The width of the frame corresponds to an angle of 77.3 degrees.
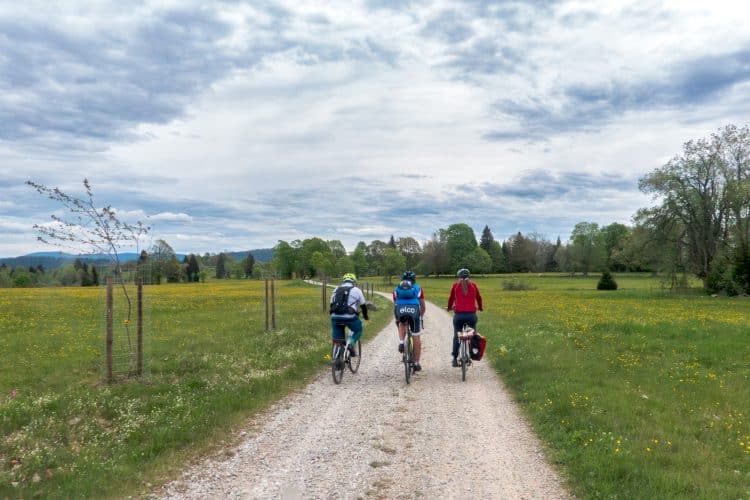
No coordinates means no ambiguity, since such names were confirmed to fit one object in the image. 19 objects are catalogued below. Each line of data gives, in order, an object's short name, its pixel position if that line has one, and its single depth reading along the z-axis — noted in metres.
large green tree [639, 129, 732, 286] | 47.19
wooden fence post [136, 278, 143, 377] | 10.86
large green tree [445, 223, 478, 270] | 115.00
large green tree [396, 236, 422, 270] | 133.40
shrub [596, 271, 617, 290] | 68.25
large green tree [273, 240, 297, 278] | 140.38
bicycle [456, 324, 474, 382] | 11.18
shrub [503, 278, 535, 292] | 69.06
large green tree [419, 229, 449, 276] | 114.69
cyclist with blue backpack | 11.33
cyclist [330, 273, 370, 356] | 11.05
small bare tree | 9.44
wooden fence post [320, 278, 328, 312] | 28.30
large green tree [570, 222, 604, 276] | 116.34
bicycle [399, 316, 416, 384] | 10.88
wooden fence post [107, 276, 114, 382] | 10.23
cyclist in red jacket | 11.38
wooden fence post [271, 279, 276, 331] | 19.73
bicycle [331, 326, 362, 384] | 10.83
